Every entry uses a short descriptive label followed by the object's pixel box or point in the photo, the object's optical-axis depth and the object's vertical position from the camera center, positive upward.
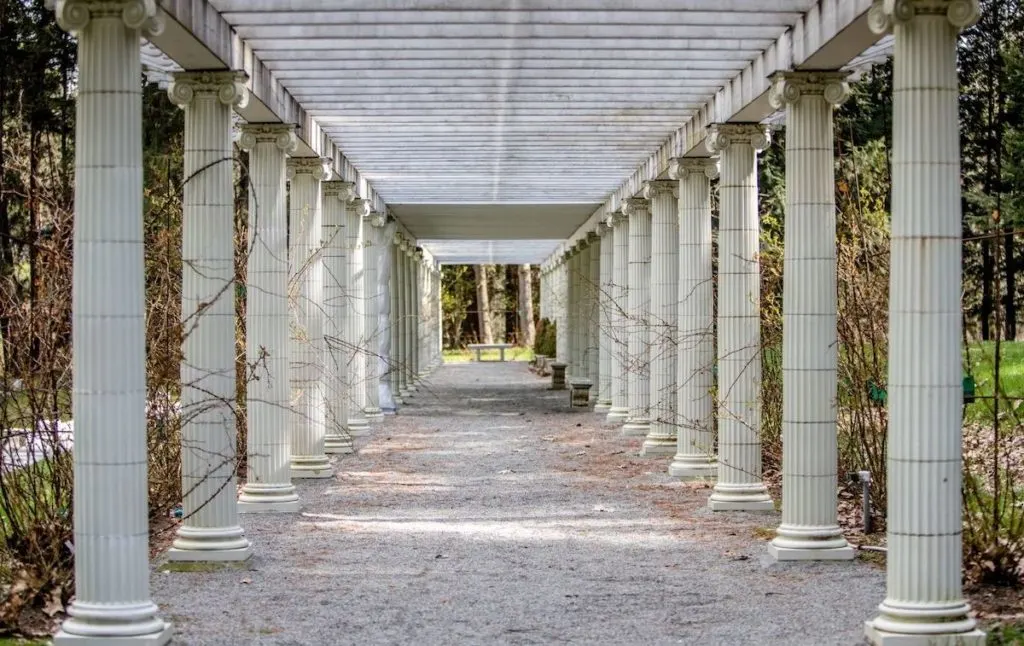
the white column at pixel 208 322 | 11.89 -0.03
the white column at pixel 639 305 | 24.81 +0.20
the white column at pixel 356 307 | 23.78 +0.17
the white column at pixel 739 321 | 15.55 -0.05
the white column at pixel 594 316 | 32.87 +0.02
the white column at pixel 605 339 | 30.02 -0.48
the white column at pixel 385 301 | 28.44 +0.33
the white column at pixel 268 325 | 15.09 -0.08
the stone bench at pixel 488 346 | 59.59 -1.21
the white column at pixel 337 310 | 21.06 +0.11
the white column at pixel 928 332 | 8.82 -0.10
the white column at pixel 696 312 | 18.55 +0.06
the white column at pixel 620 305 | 27.16 +0.21
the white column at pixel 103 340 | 8.73 -0.13
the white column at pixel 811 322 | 12.17 -0.05
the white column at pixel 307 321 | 17.88 -0.04
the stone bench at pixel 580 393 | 32.75 -1.74
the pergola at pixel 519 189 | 8.80 +0.99
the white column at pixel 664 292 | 21.66 +0.38
